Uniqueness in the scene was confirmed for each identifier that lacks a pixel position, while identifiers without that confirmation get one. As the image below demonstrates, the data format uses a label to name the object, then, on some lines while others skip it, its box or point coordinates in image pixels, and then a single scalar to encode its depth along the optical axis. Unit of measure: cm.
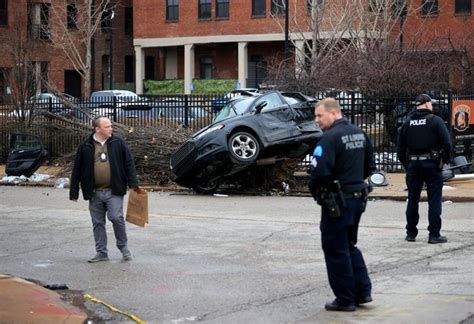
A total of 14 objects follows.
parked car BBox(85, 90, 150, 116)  2352
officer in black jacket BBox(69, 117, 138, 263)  1048
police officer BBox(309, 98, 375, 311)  743
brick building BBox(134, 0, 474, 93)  5831
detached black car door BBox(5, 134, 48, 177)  2122
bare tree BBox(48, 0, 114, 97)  4734
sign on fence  2014
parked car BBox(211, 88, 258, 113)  2305
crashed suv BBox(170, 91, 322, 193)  1694
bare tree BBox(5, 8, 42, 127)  2456
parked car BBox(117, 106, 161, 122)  2292
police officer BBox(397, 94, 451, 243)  1107
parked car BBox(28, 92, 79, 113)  2397
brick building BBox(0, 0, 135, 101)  5044
